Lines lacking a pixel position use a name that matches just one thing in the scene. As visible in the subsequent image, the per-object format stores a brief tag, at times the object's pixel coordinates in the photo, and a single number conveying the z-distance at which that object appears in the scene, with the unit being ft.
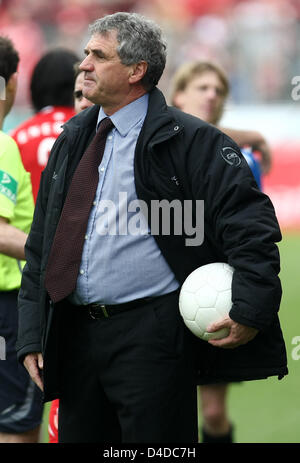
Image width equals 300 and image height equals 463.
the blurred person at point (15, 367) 29.22
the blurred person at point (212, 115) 35.91
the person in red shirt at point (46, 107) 33.09
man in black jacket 22.38
